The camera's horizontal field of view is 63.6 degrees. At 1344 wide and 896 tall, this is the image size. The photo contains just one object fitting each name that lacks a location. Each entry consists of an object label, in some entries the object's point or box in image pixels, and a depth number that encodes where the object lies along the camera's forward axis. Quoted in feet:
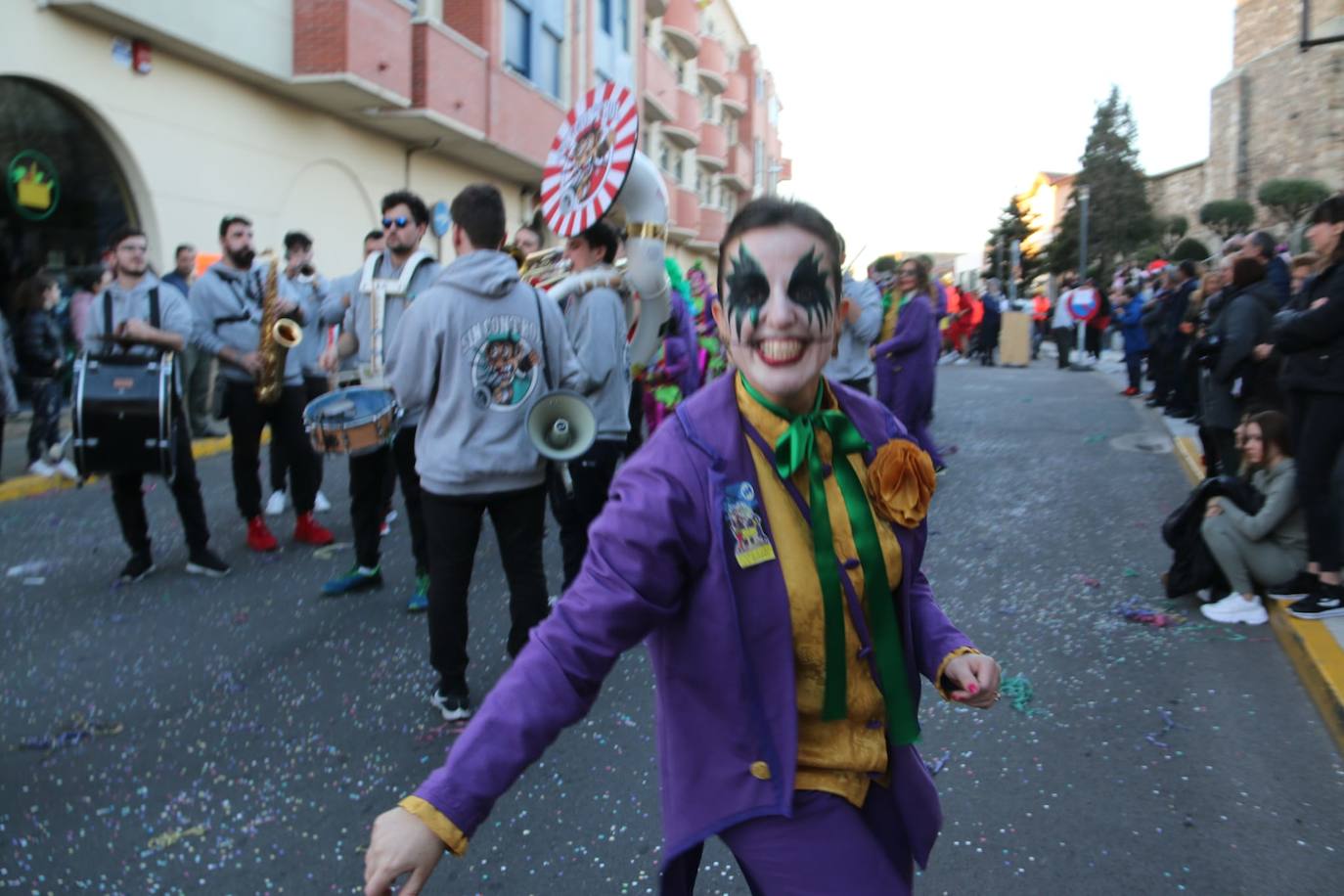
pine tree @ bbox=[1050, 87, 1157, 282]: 179.73
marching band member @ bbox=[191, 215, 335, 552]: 22.13
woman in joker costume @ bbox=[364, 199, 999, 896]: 5.57
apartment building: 37.68
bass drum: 18.88
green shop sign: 37.19
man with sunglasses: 17.15
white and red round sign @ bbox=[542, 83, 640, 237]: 18.60
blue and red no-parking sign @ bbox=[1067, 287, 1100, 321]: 69.26
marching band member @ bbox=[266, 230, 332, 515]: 25.61
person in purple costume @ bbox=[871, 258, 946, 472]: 29.45
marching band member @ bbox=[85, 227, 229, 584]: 19.93
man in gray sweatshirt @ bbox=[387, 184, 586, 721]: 13.57
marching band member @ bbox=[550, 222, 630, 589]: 17.31
